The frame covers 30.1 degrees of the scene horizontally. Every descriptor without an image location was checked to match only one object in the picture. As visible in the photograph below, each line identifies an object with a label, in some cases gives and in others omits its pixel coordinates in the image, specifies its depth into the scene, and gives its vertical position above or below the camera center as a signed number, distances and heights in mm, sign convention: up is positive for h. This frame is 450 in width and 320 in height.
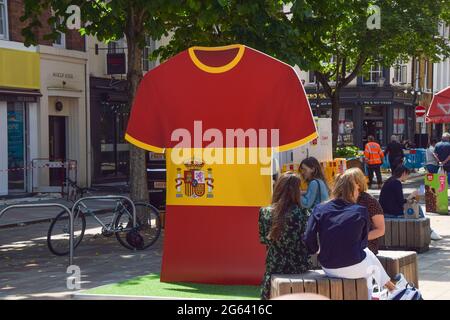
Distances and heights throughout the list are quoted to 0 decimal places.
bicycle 13000 -1396
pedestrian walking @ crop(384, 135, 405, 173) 28094 -394
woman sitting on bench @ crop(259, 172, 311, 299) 7406 -793
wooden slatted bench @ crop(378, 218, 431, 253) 12336 -1428
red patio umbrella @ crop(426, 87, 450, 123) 22297 +836
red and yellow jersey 8992 -15
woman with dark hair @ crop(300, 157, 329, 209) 10039 -537
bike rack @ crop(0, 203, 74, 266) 11141 -991
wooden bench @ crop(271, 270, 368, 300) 6898 -1232
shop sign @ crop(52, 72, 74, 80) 26000 +2024
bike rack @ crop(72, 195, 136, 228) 12586 -921
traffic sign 42431 +1342
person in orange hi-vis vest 27328 -616
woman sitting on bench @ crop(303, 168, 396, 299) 6816 -802
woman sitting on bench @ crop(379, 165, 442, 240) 11943 -842
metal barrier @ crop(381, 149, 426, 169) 37625 -901
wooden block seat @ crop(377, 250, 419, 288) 8250 -1257
